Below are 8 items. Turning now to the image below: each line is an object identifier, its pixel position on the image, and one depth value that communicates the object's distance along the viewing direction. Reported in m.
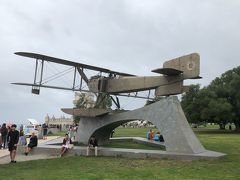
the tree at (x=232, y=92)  29.91
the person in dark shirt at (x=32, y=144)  11.72
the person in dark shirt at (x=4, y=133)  13.39
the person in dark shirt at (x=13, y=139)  9.08
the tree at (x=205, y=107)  28.67
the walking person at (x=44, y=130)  21.61
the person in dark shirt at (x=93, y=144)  11.06
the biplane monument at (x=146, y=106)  10.72
